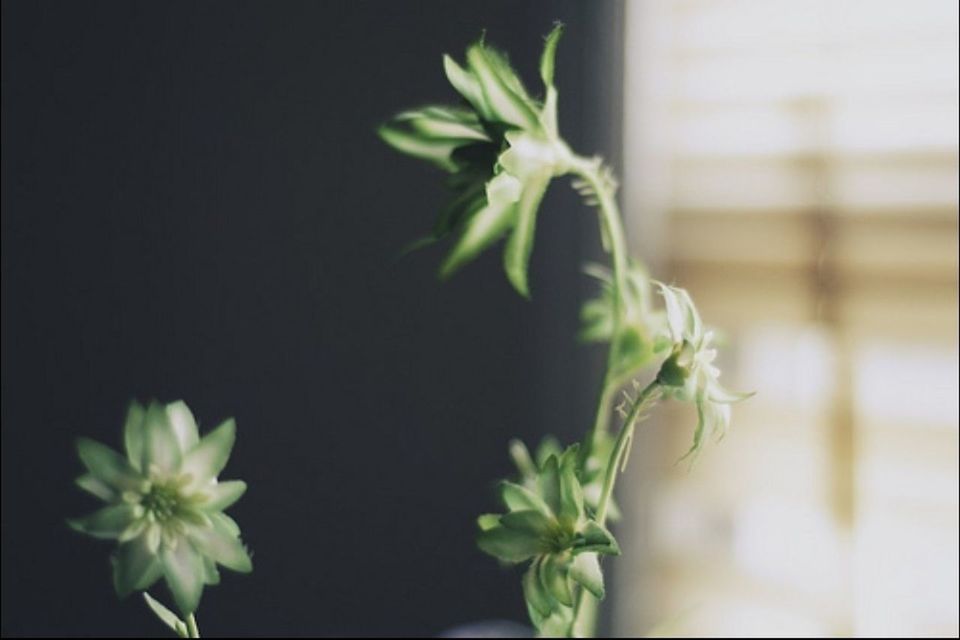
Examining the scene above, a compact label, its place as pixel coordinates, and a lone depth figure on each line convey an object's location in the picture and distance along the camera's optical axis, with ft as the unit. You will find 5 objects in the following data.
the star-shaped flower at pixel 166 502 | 1.60
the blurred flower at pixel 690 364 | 1.60
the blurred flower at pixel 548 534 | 1.60
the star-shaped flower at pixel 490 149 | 1.69
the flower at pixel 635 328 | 1.84
